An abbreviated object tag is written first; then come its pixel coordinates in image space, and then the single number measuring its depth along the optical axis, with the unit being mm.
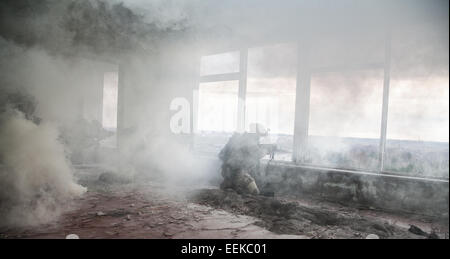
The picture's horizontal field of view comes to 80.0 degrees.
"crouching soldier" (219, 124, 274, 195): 5504
